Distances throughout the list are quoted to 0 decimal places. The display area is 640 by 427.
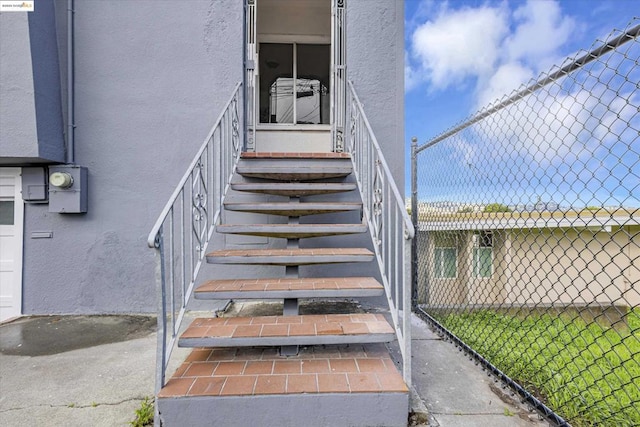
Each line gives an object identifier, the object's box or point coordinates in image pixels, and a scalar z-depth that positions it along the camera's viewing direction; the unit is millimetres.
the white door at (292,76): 4953
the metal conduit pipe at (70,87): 3483
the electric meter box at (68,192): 3398
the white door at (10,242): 3453
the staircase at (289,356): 1559
